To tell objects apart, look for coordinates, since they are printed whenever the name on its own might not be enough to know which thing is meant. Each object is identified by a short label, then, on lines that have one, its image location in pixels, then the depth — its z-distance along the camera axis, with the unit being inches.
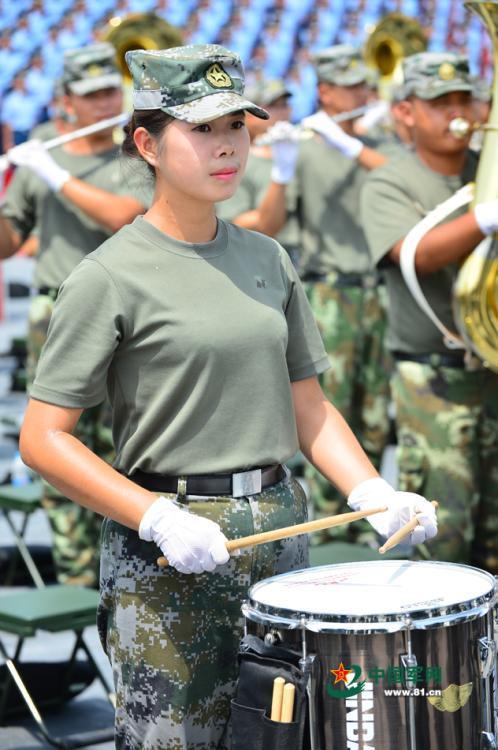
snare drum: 186.1
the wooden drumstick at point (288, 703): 187.8
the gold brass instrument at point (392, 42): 674.8
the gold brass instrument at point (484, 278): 353.4
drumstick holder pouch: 188.5
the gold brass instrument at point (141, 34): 568.7
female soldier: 207.3
